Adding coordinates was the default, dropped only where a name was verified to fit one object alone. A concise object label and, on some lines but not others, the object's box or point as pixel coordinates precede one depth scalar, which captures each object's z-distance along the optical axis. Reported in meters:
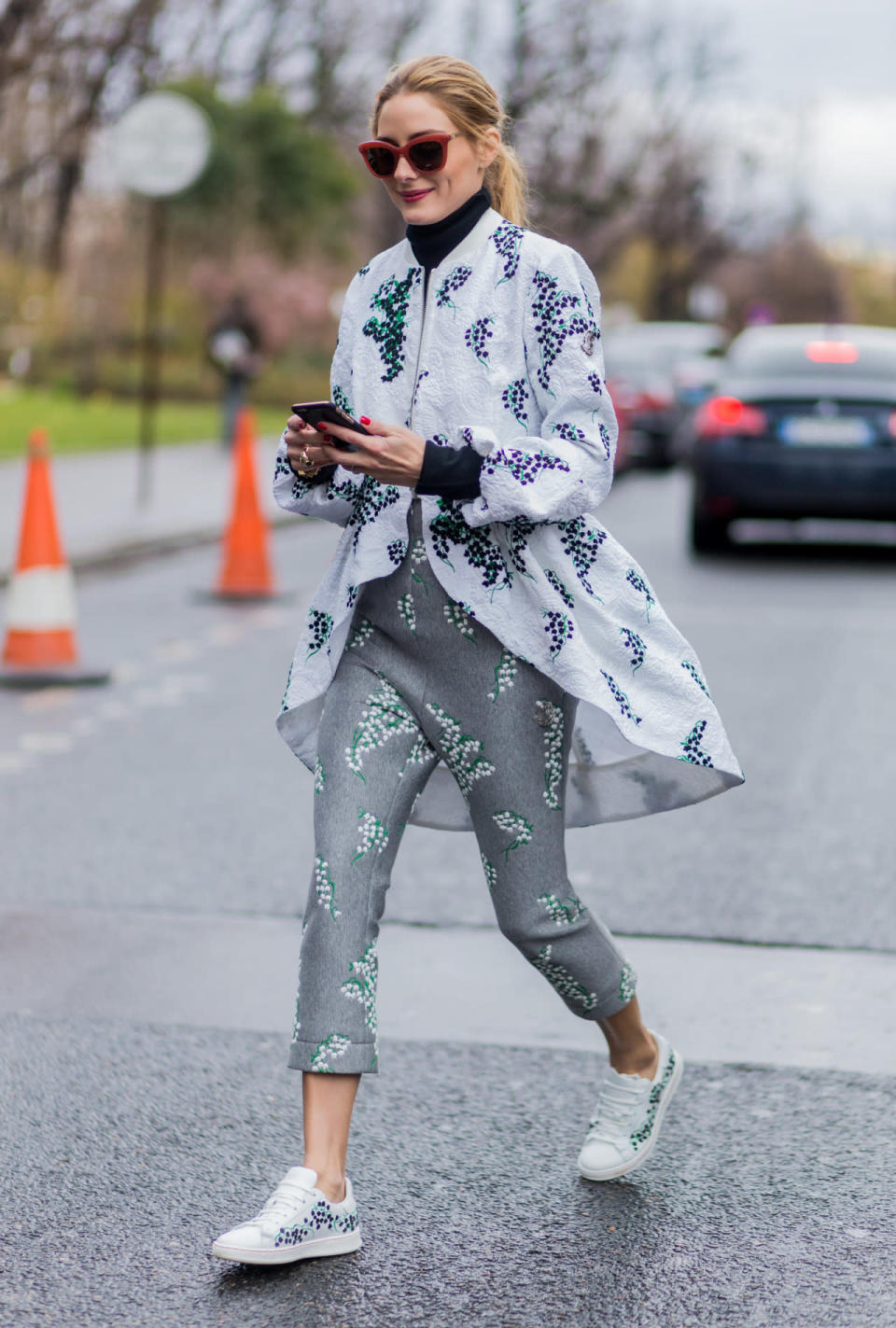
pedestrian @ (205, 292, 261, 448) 22.81
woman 3.07
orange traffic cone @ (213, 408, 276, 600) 11.34
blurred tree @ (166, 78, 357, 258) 36.87
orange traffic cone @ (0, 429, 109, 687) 8.56
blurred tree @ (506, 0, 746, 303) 43.94
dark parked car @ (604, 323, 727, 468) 23.38
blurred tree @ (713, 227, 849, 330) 79.75
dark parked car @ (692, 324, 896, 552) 13.68
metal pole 15.70
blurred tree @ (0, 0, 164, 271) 19.83
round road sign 15.25
